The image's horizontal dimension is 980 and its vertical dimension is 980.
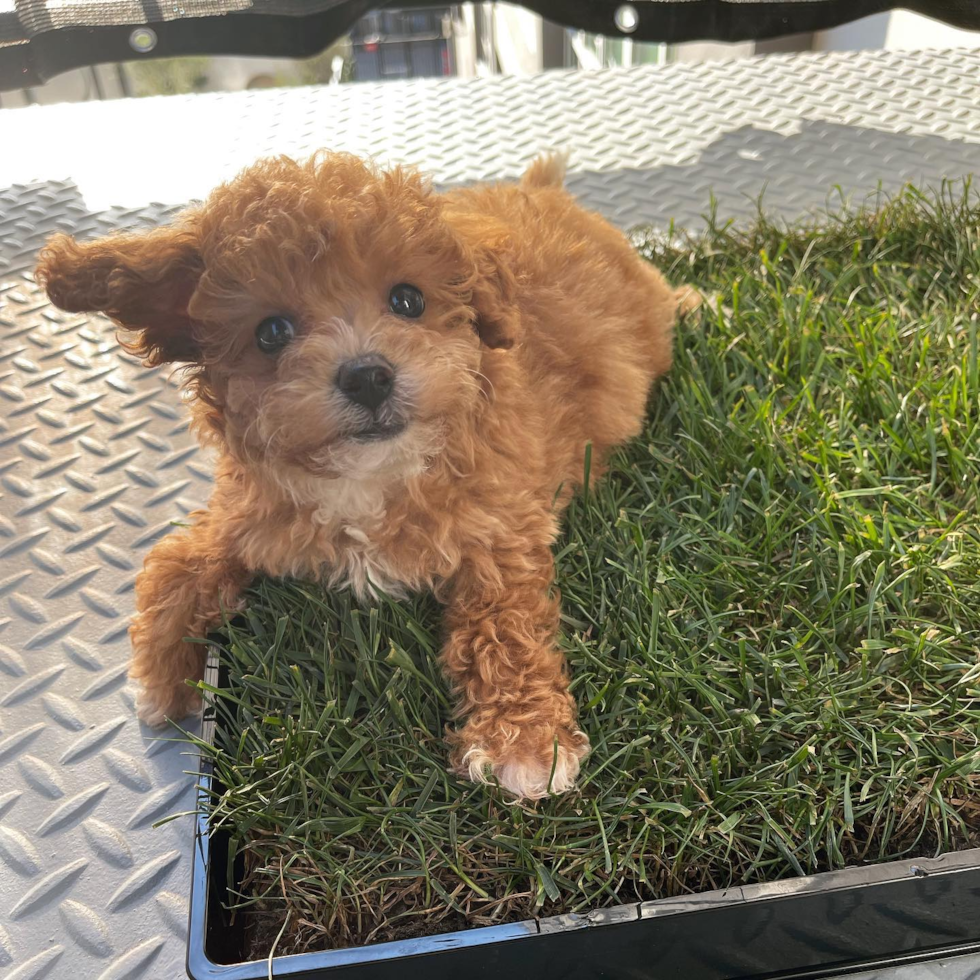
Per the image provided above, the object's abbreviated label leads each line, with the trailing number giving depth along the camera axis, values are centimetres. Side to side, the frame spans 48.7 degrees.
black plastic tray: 30
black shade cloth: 58
